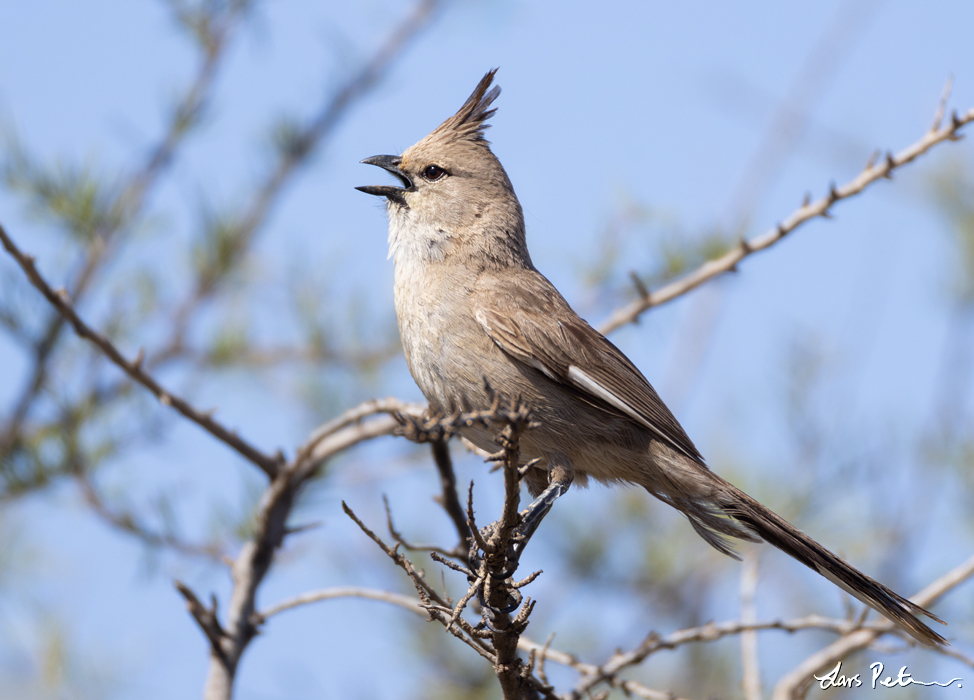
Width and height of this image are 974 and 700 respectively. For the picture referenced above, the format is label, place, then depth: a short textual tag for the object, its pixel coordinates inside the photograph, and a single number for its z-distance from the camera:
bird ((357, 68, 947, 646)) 6.64
